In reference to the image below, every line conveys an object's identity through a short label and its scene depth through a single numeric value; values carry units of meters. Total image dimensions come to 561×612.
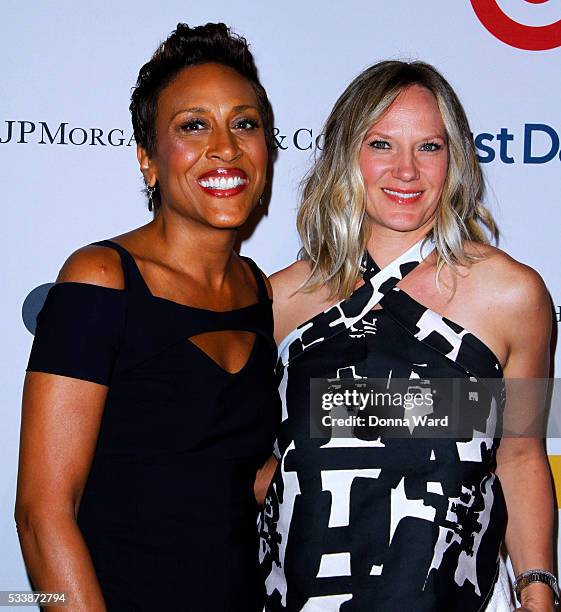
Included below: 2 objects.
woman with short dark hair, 1.55
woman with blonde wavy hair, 1.87
